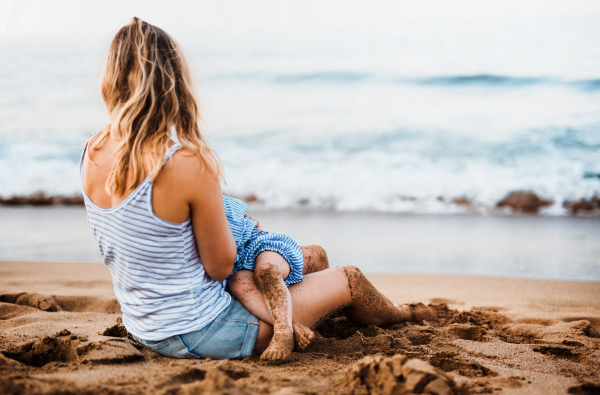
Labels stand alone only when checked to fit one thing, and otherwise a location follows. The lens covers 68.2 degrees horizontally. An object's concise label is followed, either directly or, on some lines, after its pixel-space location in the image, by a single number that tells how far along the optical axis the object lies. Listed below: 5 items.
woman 1.64
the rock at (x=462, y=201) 6.50
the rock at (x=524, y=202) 6.23
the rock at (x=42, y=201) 6.78
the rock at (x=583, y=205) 6.05
